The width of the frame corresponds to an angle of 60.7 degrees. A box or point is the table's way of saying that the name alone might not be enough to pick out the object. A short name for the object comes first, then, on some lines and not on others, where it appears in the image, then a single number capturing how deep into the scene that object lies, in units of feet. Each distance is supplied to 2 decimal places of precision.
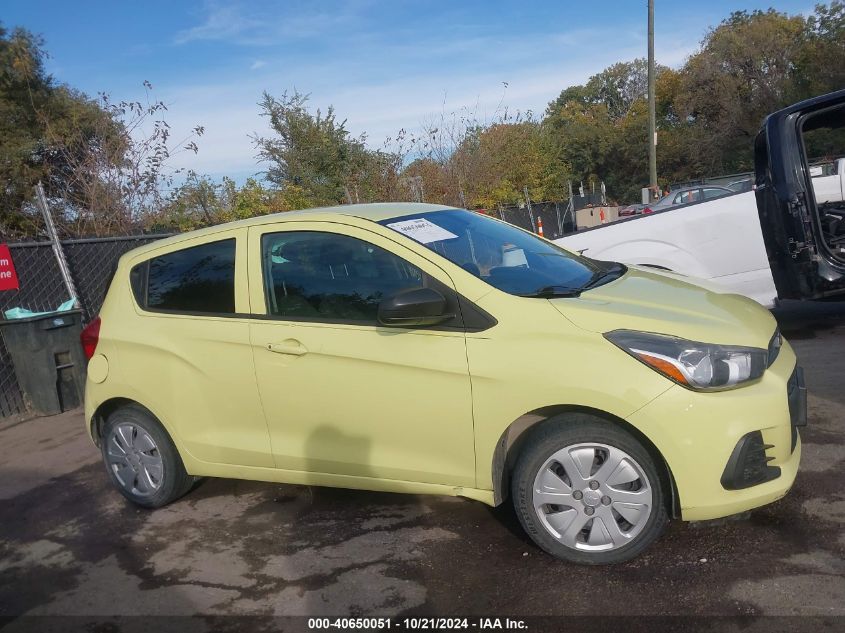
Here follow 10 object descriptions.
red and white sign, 23.95
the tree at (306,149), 53.78
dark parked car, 90.56
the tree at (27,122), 50.06
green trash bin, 23.41
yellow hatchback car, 10.21
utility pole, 81.61
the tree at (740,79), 137.08
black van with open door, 18.84
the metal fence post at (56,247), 24.79
